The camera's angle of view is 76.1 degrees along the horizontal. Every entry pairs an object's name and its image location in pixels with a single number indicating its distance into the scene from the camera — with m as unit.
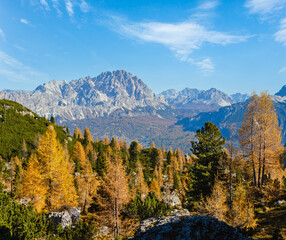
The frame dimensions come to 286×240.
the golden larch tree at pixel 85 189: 42.94
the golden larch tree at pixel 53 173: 24.33
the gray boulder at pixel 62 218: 21.81
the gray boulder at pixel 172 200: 54.24
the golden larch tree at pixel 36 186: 23.58
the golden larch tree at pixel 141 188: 60.57
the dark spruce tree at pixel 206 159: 24.99
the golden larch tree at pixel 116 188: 19.97
